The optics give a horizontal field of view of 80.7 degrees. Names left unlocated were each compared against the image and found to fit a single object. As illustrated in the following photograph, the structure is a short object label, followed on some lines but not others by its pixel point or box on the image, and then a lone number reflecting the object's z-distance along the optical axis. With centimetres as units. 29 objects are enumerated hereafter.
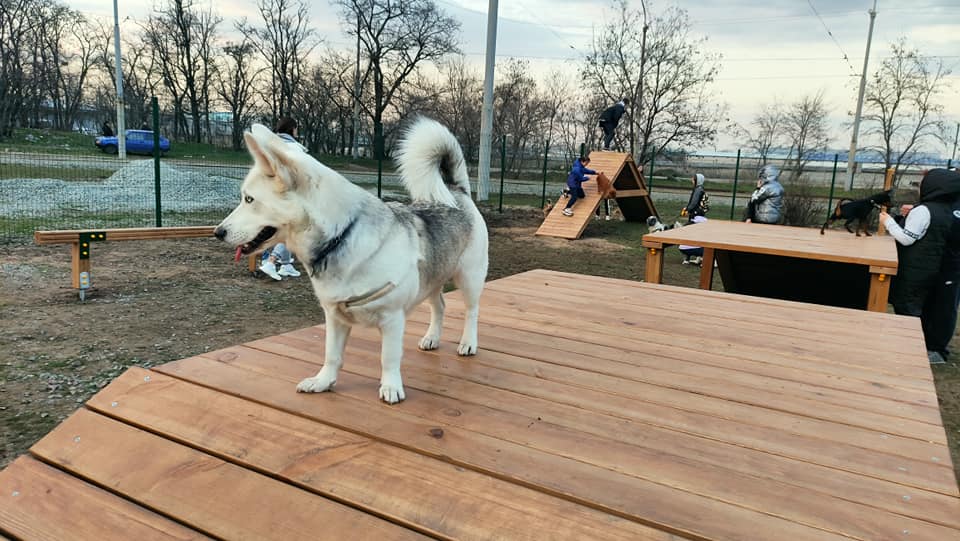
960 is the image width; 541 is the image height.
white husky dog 184
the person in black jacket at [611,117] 1479
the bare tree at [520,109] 3028
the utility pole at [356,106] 3322
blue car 2239
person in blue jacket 1305
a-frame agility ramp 1253
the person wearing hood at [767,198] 916
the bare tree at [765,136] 3484
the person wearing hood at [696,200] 1127
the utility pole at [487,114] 1531
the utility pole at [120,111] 1909
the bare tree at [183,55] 3334
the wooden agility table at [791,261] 512
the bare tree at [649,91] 1988
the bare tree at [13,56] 2904
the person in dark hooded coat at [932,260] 518
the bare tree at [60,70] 3475
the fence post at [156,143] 843
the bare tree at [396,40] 3072
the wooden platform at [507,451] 153
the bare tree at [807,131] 3319
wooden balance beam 547
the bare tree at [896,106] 2634
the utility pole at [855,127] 2691
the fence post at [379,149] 1167
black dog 619
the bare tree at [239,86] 3470
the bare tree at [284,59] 3412
